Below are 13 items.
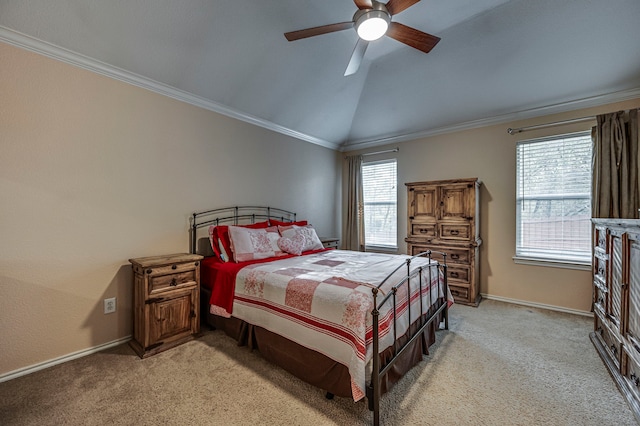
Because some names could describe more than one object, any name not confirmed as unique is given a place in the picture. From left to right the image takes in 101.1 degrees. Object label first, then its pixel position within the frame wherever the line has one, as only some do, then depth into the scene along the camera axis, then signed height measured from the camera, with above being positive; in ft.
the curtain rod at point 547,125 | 10.84 +3.96
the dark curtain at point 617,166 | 9.59 +1.82
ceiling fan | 6.30 +4.86
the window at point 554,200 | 10.94 +0.68
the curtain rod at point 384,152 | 15.80 +3.90
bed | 5.45 -2.34
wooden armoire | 12.08 -0.64
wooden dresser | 5.63 -2.16
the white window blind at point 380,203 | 16.17 +0.71
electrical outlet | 8.28 -2.92
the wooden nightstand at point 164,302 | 7.75 -2.76
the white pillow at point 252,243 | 9.65 -1.16
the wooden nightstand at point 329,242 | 15.21 -1.70
